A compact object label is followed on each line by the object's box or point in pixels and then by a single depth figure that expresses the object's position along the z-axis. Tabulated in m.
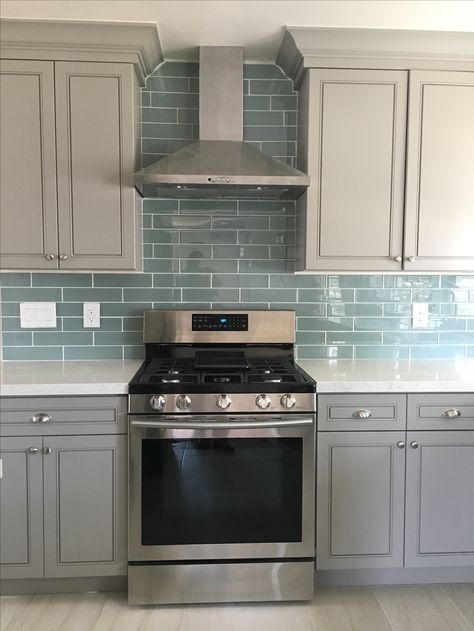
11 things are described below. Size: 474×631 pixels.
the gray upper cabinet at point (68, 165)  2.29
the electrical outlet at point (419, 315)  2.77
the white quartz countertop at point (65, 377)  2.11
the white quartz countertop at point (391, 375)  2.18
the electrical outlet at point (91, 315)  2.67
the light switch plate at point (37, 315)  2.64
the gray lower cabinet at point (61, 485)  2.12
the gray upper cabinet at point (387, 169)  2.38
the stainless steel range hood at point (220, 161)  2.24
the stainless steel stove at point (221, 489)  2.11
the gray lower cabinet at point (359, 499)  2.19
